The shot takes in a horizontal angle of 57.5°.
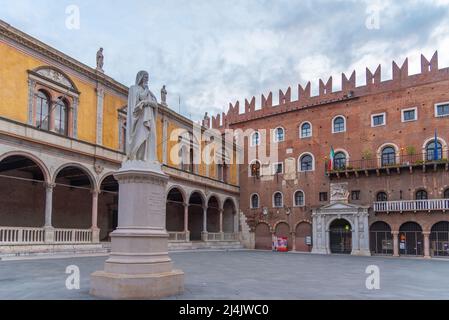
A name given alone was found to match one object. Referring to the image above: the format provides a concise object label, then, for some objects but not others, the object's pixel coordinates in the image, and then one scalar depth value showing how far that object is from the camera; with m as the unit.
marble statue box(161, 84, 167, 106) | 30.27
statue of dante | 8.45
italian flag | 31.60
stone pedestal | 7.37
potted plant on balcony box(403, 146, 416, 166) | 28.48
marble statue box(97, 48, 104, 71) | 24.19
